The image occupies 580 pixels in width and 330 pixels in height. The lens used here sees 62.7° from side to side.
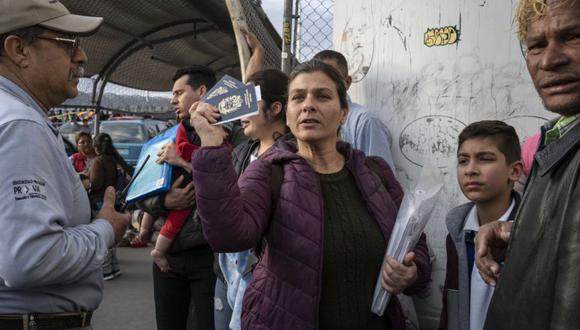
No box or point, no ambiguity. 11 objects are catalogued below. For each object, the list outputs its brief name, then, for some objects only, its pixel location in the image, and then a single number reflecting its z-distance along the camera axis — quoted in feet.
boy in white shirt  8.00
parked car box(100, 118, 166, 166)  50.69
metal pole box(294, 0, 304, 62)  13.97
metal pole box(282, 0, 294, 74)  13.39
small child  10.22
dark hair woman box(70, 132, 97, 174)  26.43
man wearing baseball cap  5.14
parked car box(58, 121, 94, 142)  59.02
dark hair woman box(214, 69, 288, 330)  9.51
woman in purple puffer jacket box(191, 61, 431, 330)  6.06
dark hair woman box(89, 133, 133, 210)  19.88
